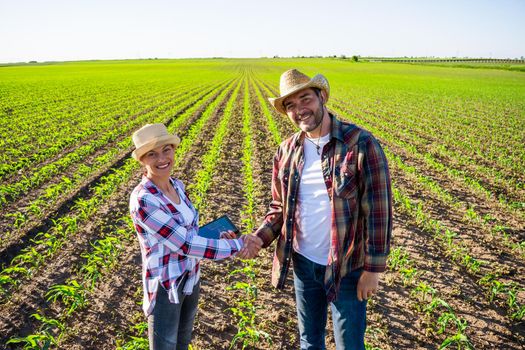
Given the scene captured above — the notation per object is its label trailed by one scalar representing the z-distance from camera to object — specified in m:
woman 2.34
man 2.23
